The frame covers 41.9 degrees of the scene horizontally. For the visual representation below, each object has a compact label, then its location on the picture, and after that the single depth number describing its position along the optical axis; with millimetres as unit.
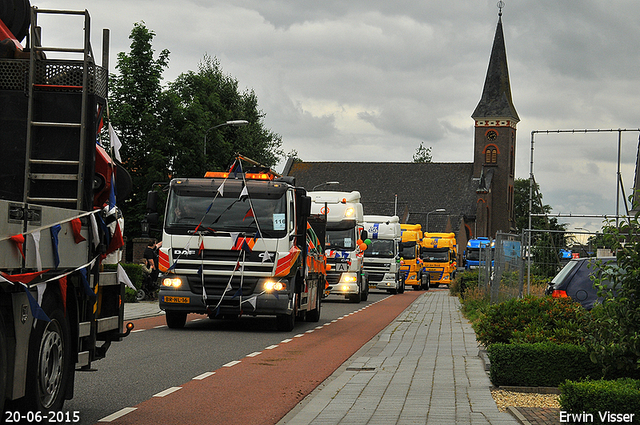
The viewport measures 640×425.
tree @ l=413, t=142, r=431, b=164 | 127750
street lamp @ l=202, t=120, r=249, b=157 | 32287
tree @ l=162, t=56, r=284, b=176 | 41781
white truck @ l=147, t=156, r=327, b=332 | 16078
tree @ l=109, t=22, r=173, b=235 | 42906
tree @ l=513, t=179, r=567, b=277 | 15599
